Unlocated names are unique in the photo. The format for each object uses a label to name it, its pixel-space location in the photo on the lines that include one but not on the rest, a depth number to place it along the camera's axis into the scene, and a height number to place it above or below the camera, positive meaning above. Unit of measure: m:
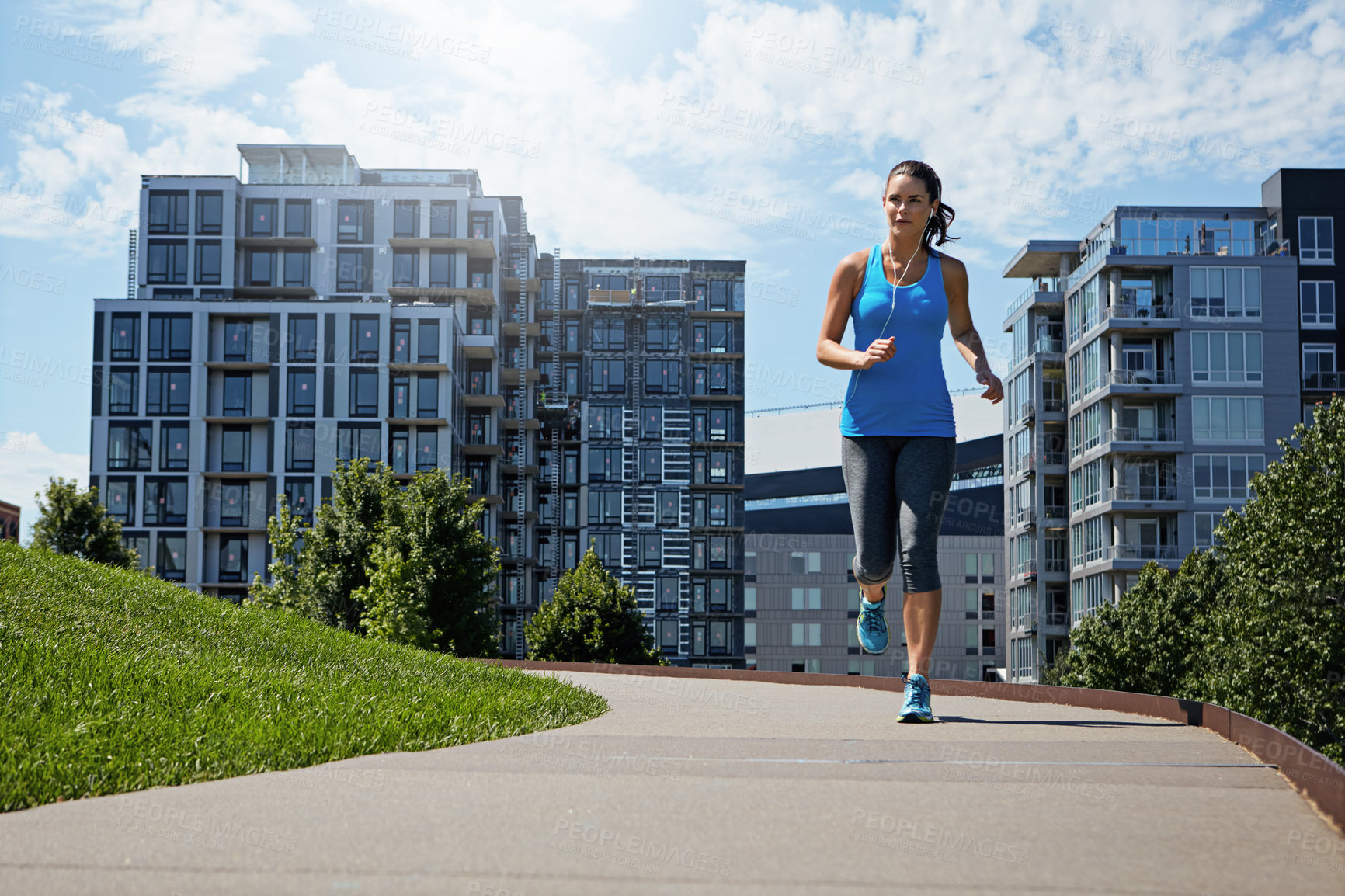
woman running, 6.41 +0.83
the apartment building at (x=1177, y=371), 59.48 +9.08
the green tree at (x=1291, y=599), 33.84 -0.49
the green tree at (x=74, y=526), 44.72 +1.44
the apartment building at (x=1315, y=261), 60.50 +14.09
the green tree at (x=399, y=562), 40.06 +0.33
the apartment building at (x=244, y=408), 67.69 +8.08
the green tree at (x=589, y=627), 50.97 -1.94
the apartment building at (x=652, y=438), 86.69 +8.68
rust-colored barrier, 3.54 -0.57
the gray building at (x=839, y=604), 93.56 -1.89
